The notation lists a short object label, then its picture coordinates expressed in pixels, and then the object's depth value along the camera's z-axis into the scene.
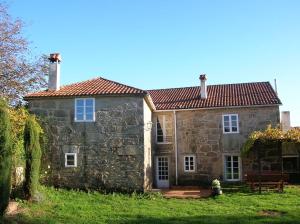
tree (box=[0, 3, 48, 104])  24.17
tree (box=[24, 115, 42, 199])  15.30
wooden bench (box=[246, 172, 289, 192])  19.11
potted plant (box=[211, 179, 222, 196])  18.19
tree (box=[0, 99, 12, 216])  12.13
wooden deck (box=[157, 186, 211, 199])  18.73
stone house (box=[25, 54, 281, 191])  19.14
